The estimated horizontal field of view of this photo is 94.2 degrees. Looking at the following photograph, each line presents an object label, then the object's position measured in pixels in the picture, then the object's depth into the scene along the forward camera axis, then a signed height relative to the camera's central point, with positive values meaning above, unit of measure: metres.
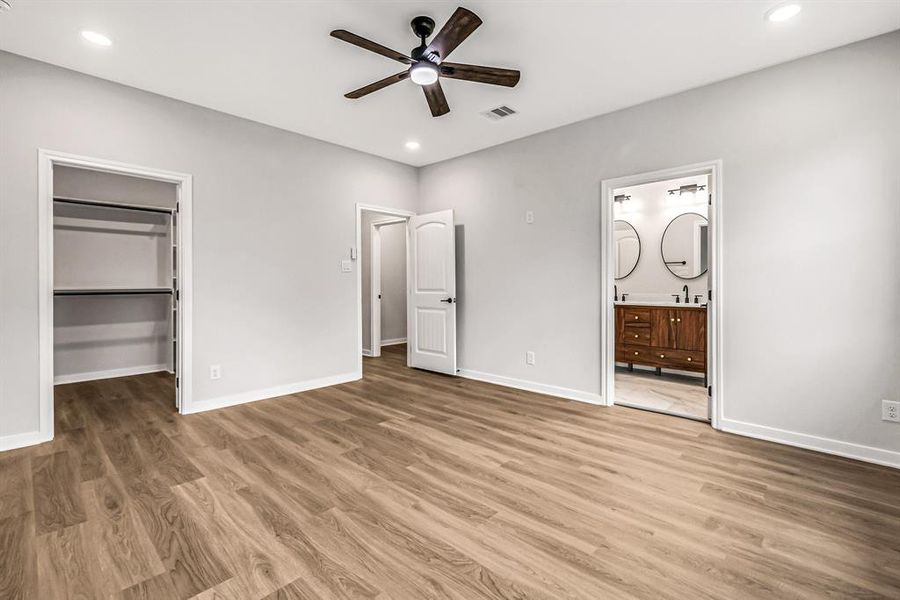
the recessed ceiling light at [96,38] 2.64 +1.69
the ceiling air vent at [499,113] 3.75 +1.71
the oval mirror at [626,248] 5.77 +0.73
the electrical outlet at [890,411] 2.63 -0.71
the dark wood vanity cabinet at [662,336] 4.71 -0.44
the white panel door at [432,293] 5.09 +0.09
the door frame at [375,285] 6.73 +0.25
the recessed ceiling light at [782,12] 2.35 +1.65
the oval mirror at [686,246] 5.22 +0.69
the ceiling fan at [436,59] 2.20 +1.41
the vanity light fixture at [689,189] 5.22 +1.40
